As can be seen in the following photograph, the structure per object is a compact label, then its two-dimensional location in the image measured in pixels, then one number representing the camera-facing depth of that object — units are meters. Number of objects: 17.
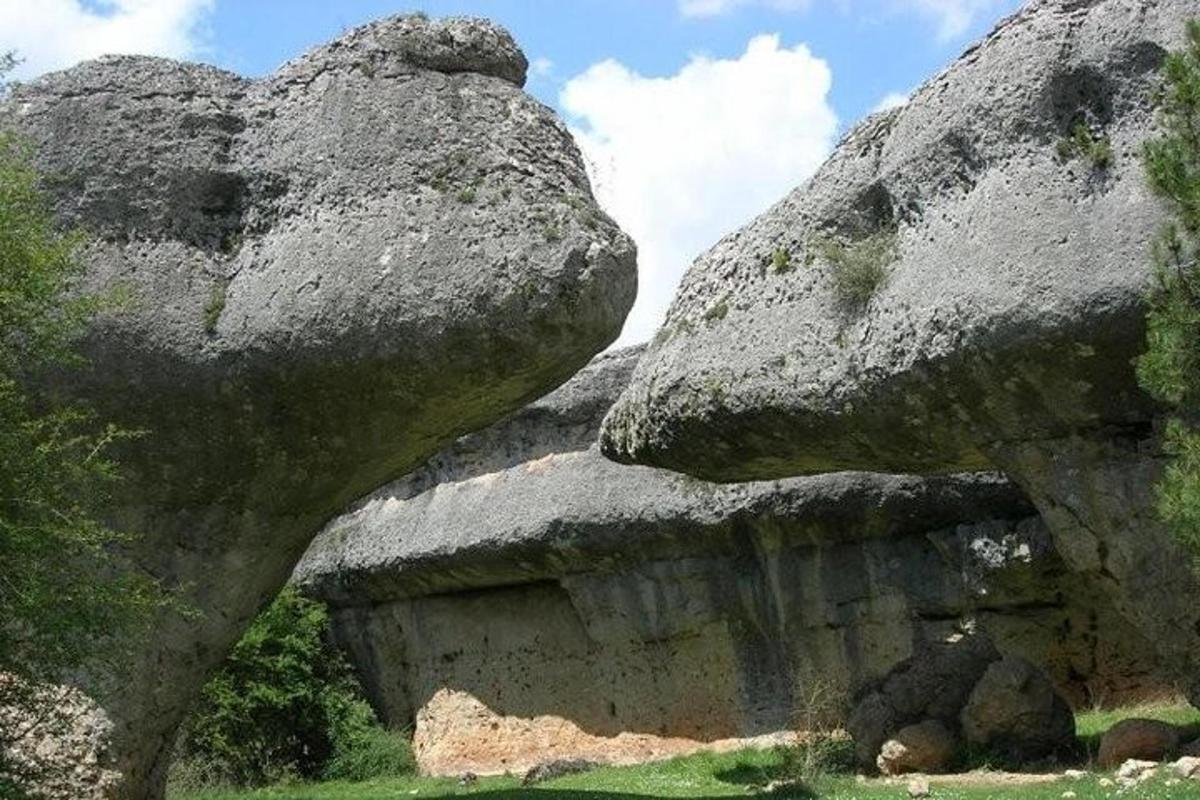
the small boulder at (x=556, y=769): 20.30
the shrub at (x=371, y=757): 24.03
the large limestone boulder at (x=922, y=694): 16.16
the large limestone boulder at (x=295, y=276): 11.67
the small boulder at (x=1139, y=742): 13.59
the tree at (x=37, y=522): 9.01
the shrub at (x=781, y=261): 14.88
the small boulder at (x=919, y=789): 13.40
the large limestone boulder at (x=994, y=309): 12.22
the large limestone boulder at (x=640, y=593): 19.20
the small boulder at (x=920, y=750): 15.56
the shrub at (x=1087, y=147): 12.30
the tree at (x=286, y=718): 23.22
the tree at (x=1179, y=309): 9.07
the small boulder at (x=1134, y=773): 12.23
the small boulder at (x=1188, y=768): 12.09
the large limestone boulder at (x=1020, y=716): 15.23
